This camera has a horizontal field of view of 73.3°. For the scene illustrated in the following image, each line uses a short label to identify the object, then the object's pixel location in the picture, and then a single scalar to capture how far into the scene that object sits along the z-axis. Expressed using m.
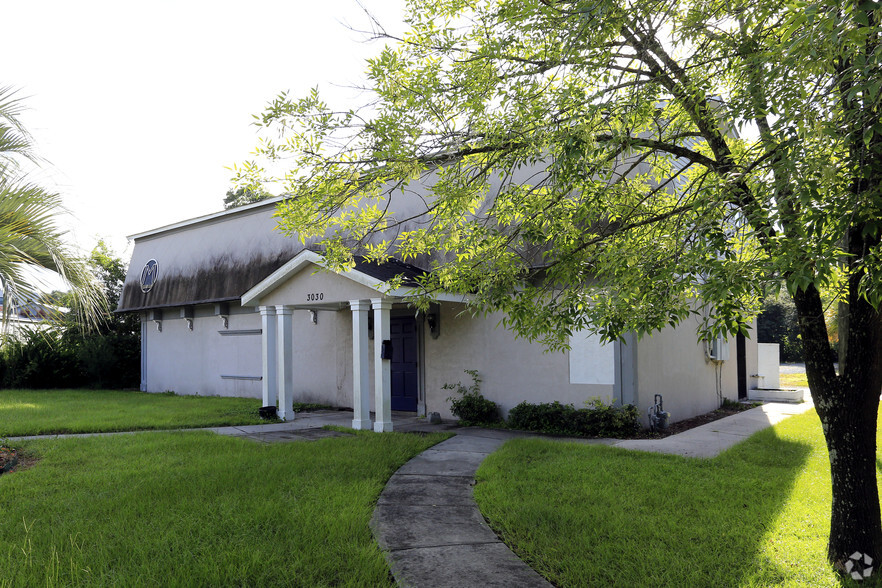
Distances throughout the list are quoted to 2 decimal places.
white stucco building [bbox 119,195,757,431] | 9.82
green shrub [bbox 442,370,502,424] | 10.62
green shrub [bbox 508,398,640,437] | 9.22
